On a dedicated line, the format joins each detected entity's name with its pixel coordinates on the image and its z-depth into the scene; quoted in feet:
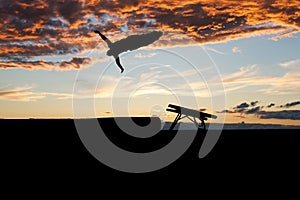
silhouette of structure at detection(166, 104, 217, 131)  114.62
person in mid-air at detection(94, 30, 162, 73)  51.62
